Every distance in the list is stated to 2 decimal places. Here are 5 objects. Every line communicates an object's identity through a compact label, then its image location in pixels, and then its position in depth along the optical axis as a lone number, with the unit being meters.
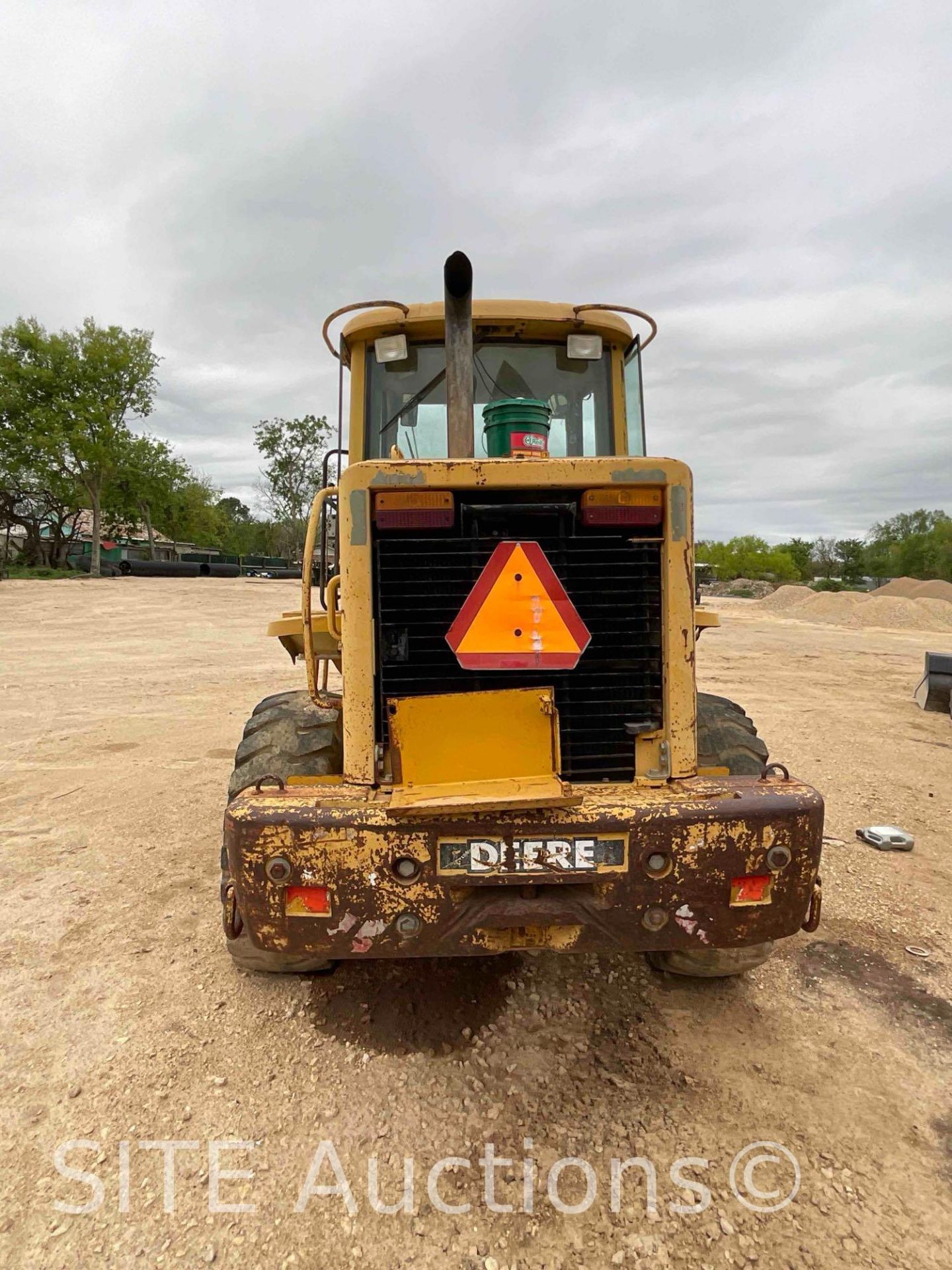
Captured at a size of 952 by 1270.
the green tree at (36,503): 27.19
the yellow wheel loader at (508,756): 2.23
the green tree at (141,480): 30.12
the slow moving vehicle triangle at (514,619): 2.49
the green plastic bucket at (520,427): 3.15
